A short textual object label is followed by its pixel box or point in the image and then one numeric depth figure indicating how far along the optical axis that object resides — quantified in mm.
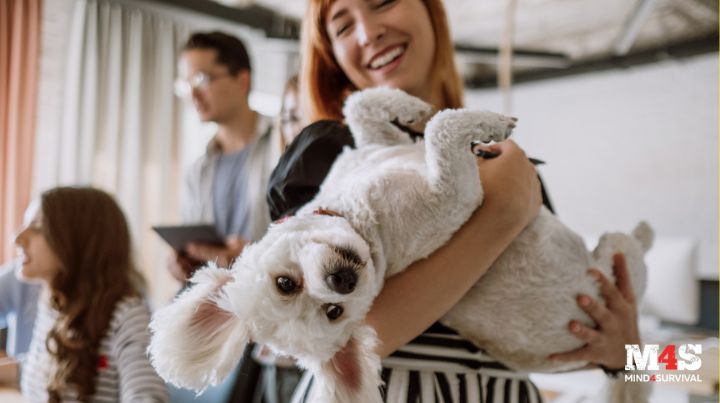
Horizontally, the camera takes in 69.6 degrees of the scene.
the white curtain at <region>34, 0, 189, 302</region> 2701
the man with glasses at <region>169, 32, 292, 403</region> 1752
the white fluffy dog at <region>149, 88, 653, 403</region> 440
